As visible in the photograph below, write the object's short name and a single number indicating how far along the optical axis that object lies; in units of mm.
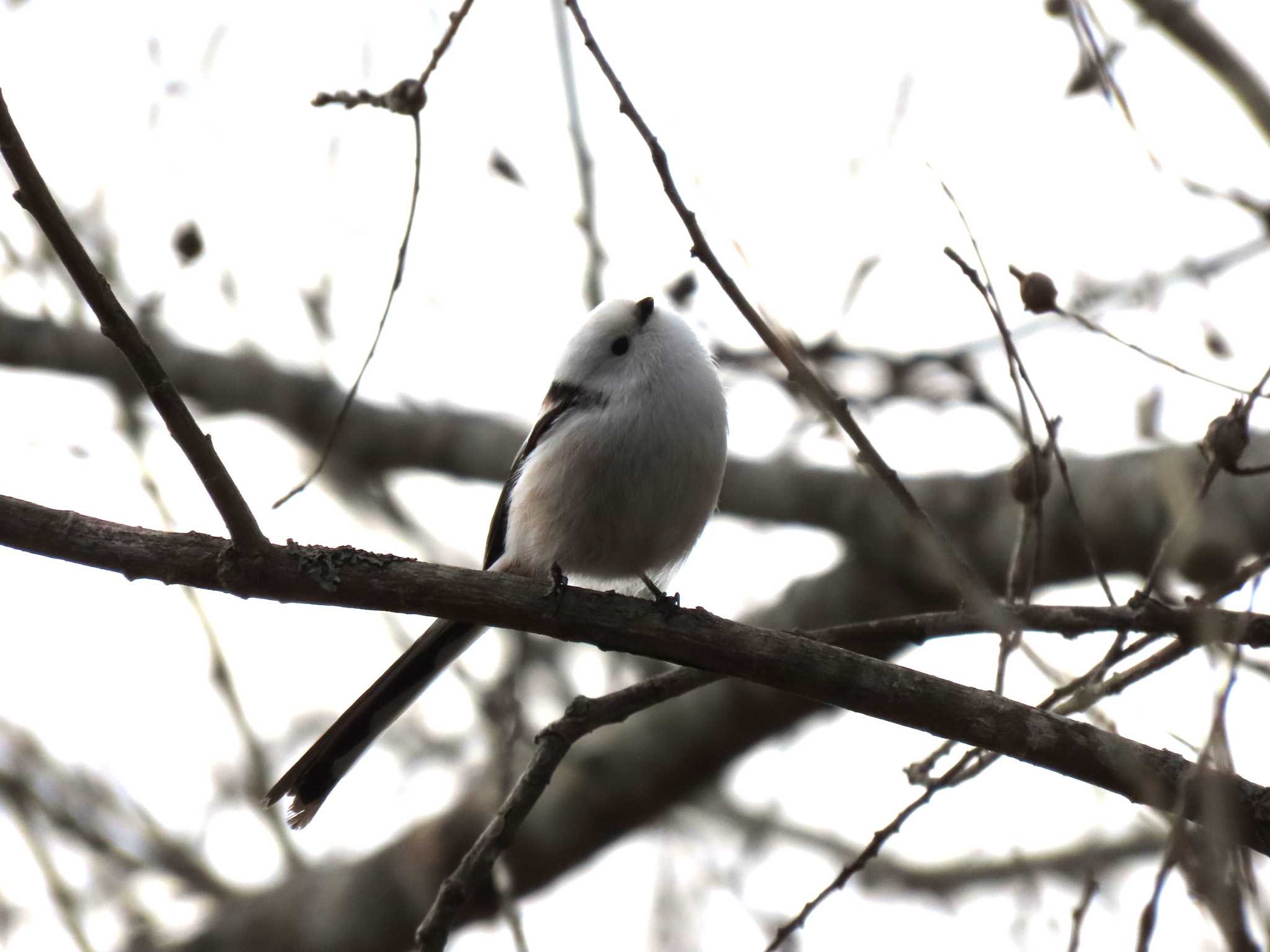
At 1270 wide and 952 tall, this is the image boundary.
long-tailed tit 7215
